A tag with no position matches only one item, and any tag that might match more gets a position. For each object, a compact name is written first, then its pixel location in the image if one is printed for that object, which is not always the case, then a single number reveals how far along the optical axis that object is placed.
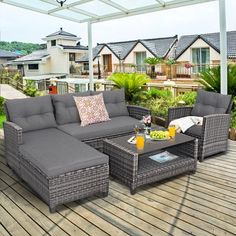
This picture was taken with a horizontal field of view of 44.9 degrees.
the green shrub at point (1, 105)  8.33
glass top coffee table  3.25
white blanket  4.50
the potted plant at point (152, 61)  16.67
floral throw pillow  4.59
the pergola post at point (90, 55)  7.44
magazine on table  3.75
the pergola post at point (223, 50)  5.00
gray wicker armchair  4.19
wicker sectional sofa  2.87
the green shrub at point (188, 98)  6.24
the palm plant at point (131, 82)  6.82
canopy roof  5.69
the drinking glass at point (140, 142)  3.38
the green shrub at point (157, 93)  6.89
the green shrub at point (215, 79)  5.64
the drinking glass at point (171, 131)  3.75
